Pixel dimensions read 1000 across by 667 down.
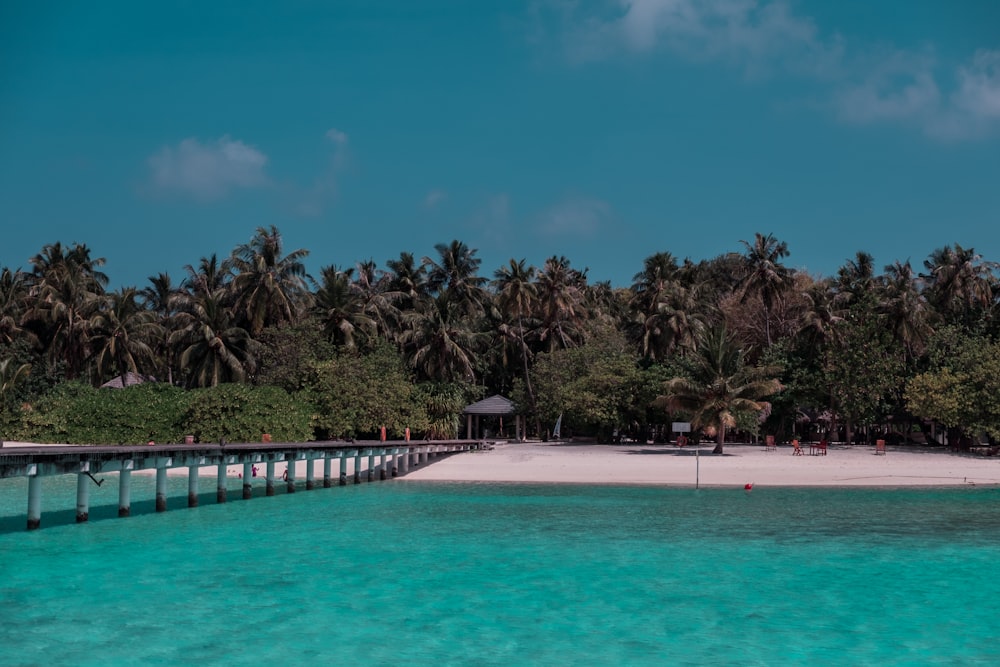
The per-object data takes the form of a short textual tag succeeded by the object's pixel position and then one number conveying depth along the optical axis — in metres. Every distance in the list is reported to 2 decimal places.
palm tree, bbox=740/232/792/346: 61.66
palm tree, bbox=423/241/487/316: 67.62
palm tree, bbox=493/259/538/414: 61.97
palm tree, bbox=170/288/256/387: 55.19
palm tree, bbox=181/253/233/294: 68.07
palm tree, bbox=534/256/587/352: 63.72
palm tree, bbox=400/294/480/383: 59.12
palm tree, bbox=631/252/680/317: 67.12
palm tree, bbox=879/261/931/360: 58.44
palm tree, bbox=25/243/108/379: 60.75
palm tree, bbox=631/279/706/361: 59.39
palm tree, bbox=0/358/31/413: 52.22
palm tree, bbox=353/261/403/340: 63.28
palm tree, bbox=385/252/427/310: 69.50
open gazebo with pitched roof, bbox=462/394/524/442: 60.47
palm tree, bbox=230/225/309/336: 57.69
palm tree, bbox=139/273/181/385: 64.40
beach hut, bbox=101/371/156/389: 62.31
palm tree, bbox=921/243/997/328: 61.22
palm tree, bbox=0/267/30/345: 61.41
